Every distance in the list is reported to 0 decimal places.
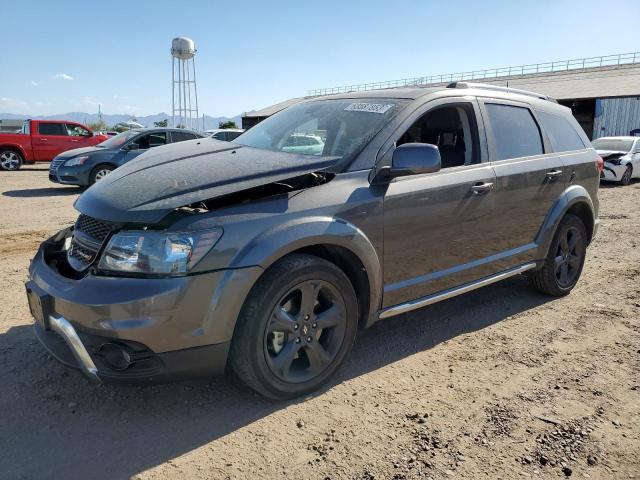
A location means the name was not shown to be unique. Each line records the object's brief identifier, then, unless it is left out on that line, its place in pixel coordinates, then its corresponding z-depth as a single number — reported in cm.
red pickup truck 1662
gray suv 253
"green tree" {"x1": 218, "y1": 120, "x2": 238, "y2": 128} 5728
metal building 2656
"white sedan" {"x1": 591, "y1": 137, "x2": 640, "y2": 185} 1400
